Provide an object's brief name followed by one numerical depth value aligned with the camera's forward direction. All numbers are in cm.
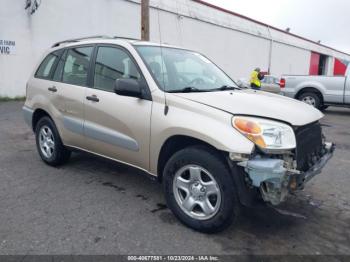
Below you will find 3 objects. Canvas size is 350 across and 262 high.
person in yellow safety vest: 1300
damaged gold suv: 289
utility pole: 1134
